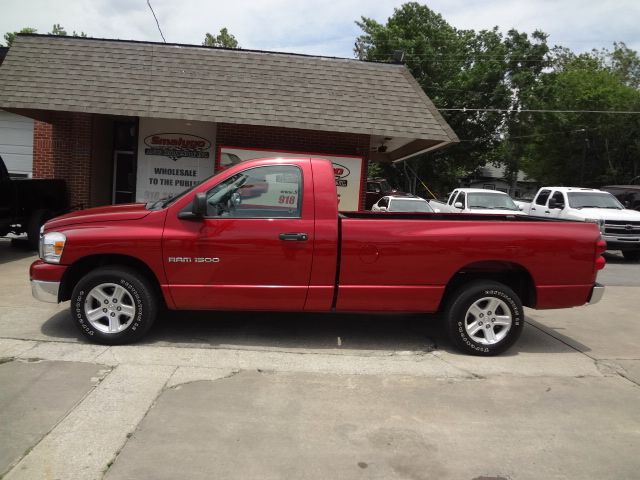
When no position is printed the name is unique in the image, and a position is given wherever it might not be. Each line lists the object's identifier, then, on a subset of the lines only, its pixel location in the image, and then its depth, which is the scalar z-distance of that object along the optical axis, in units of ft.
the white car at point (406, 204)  52.80
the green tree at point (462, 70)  120.16
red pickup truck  17.06
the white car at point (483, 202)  52.95
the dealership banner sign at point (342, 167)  39.34
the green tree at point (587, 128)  127.24
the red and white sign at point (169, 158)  42.06
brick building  36.58
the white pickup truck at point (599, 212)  44.68
